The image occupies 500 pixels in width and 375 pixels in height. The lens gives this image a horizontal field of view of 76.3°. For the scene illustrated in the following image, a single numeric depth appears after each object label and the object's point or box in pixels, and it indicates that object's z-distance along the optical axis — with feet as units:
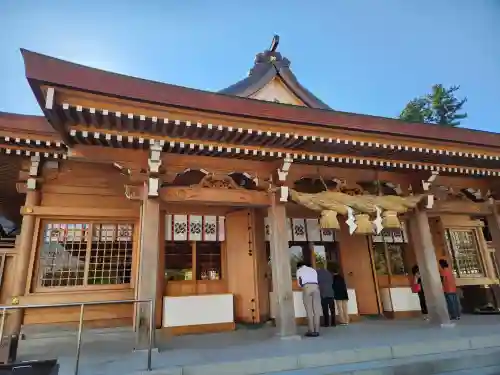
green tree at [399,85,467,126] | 90.27
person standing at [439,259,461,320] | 27.07
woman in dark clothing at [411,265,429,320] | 29.50
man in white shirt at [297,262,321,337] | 20.76
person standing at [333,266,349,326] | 26.18
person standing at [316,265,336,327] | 25.00
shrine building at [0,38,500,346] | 16.98
